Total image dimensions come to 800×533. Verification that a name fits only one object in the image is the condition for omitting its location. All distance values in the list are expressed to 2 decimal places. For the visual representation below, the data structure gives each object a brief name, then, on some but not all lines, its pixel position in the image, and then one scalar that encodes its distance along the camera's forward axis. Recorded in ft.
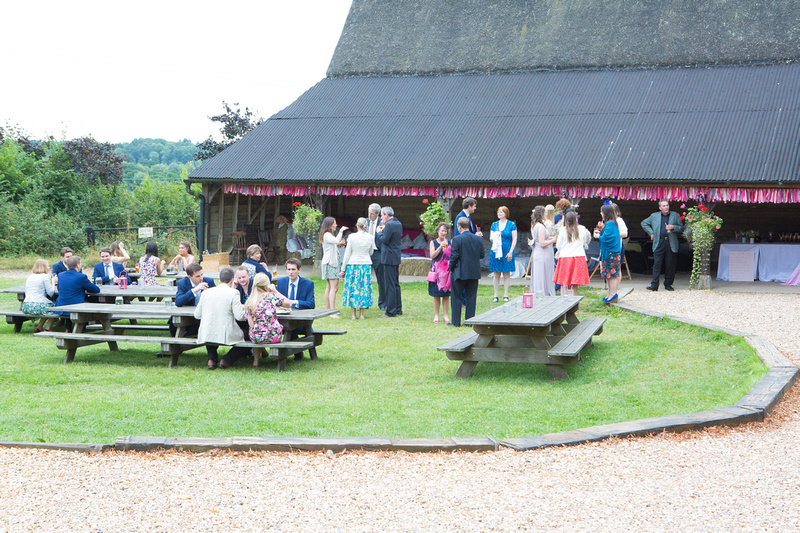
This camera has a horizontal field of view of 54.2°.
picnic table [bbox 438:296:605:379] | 23.66
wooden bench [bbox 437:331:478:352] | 24.16
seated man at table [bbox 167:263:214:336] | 28.35
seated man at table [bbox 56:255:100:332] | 31.12
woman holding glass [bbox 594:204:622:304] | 38.01
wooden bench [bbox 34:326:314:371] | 25.91
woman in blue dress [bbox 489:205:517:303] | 38.42
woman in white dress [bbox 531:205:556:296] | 36.65
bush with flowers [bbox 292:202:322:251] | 57.52
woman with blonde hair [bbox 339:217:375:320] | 36.01
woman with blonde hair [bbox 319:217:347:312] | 36.88
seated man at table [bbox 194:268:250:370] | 26.11
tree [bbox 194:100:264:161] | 92.12
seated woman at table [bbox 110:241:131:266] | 39.93
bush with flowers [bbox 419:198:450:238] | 51.96
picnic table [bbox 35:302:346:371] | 26.27
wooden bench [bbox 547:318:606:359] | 23.25
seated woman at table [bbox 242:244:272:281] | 29.58
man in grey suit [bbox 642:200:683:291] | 45.09
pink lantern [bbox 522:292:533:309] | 26.87
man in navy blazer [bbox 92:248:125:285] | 37.22
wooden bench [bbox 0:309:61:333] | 33.24
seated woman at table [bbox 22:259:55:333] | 32.78
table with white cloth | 49.60
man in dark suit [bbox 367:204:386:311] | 38.01
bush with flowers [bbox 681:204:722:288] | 46.37
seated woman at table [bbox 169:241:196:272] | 37.52
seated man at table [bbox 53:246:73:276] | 35.89
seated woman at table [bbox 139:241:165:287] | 37.68
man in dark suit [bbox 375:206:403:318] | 36.94
